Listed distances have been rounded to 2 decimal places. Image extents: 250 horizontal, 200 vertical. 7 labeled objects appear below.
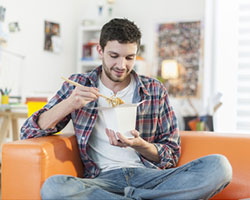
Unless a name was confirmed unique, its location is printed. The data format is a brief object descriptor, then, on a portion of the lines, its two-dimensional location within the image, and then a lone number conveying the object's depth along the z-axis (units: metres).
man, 1.49
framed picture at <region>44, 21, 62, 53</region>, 4.86
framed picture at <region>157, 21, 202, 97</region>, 5.01
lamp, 4.94
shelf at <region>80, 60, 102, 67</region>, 5.29
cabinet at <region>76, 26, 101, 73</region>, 5.34
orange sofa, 1.48
